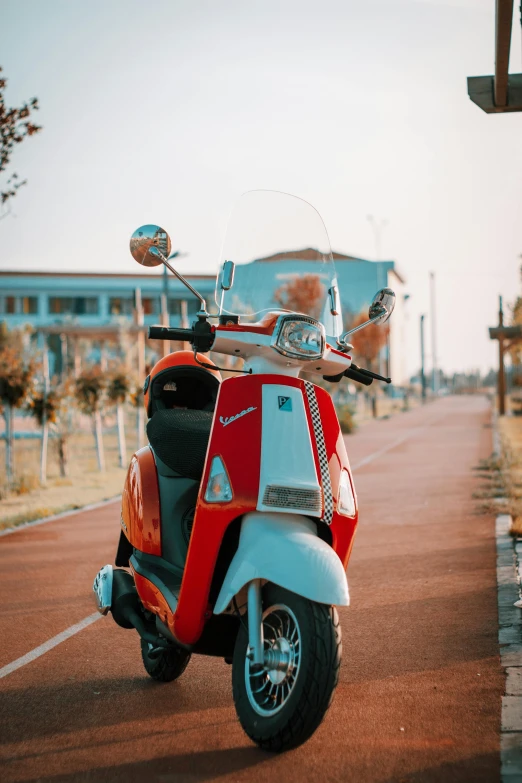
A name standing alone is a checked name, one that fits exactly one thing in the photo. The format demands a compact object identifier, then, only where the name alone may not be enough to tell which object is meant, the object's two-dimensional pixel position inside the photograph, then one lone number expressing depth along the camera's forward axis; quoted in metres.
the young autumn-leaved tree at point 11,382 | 16.06
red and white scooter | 3.77
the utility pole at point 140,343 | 21.40
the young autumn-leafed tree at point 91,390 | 20.08
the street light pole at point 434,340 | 90.50
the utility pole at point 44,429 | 16.39
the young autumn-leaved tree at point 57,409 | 17.05
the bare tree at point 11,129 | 10.75
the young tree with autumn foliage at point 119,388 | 20.44
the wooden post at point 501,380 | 37.01
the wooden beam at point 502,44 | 5.84
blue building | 79.06
